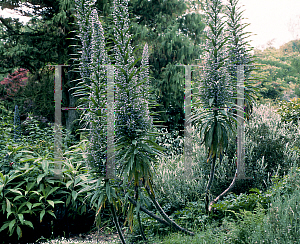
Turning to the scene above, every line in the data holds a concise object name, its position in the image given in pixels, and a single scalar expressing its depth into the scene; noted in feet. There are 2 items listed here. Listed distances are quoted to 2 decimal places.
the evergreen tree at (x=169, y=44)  33.35
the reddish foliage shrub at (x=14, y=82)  35.96
